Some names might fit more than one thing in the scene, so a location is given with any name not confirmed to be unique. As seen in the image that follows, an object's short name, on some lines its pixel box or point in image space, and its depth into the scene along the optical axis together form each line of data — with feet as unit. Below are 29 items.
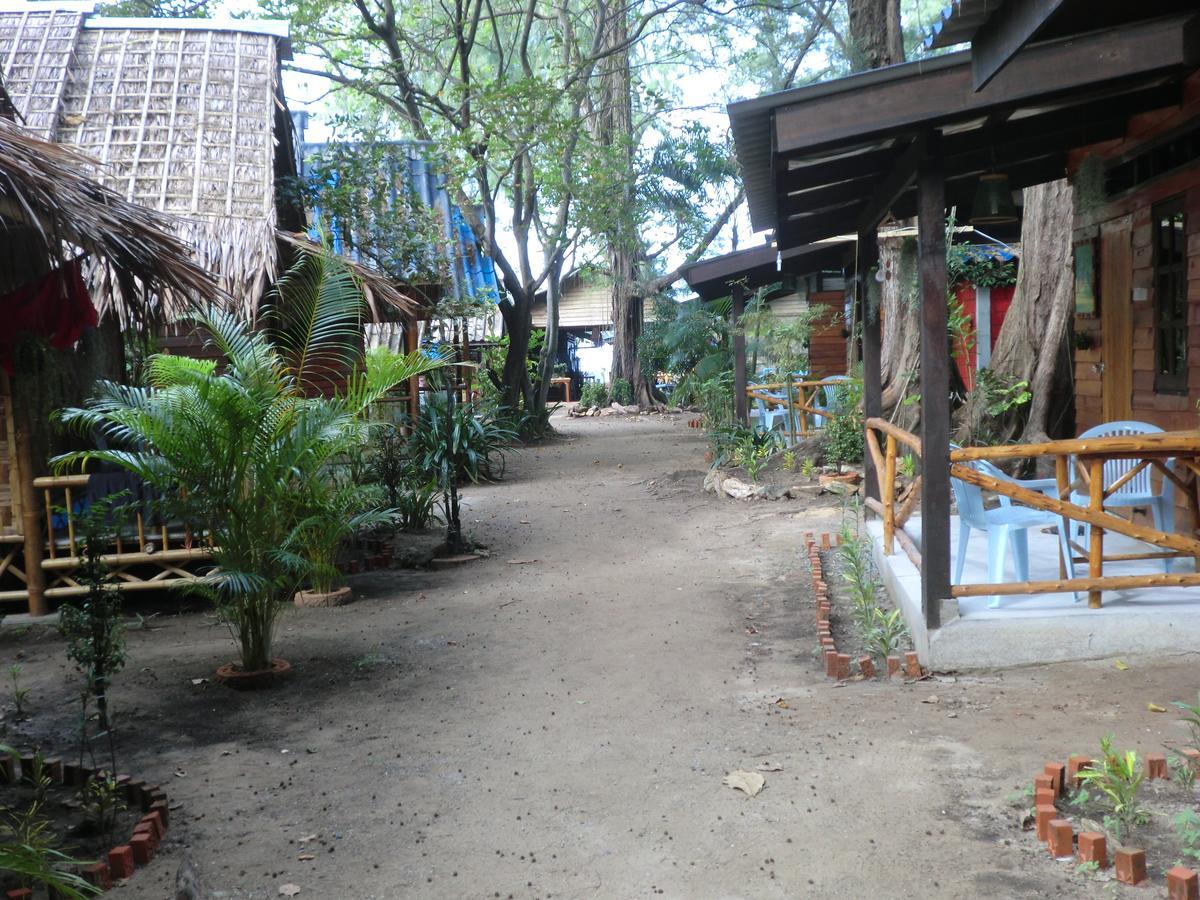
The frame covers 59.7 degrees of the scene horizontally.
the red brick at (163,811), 12.35
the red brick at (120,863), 11.01
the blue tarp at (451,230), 45.60
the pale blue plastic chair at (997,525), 17.33
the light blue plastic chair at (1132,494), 18.63
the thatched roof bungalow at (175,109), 29.99
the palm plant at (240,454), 17.89
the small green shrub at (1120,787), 10.58
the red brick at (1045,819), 10.51
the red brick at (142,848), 11.41
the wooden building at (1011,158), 15.08
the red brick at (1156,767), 11.66
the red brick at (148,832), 11.71
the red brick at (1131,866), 9.46
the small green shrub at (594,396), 94.12
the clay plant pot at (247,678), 18.29
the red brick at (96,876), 10.76
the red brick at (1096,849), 9.86
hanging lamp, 22.26
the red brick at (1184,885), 8.82
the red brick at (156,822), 11.95
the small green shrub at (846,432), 38.06
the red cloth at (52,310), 20.24
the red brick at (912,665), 16.55
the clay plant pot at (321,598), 25.11
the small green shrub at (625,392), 91.81
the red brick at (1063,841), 10.16
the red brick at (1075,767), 11.68
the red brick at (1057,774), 11.39
